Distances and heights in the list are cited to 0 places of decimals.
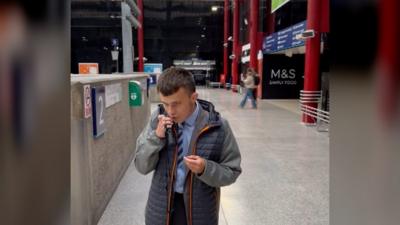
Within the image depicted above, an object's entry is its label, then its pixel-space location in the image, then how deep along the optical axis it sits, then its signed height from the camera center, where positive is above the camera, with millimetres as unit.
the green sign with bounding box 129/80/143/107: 6898 -229
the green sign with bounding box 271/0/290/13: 13125 +2481
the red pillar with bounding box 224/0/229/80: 34931 +4092
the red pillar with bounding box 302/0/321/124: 11195 +779
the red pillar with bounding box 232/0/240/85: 30219 +2670
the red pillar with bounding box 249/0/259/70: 22844 +2450
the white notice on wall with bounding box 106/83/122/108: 4840 -172
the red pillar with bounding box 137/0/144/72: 33531 +3048
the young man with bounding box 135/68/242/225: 1959 -371
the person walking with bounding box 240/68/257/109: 16311 -238
